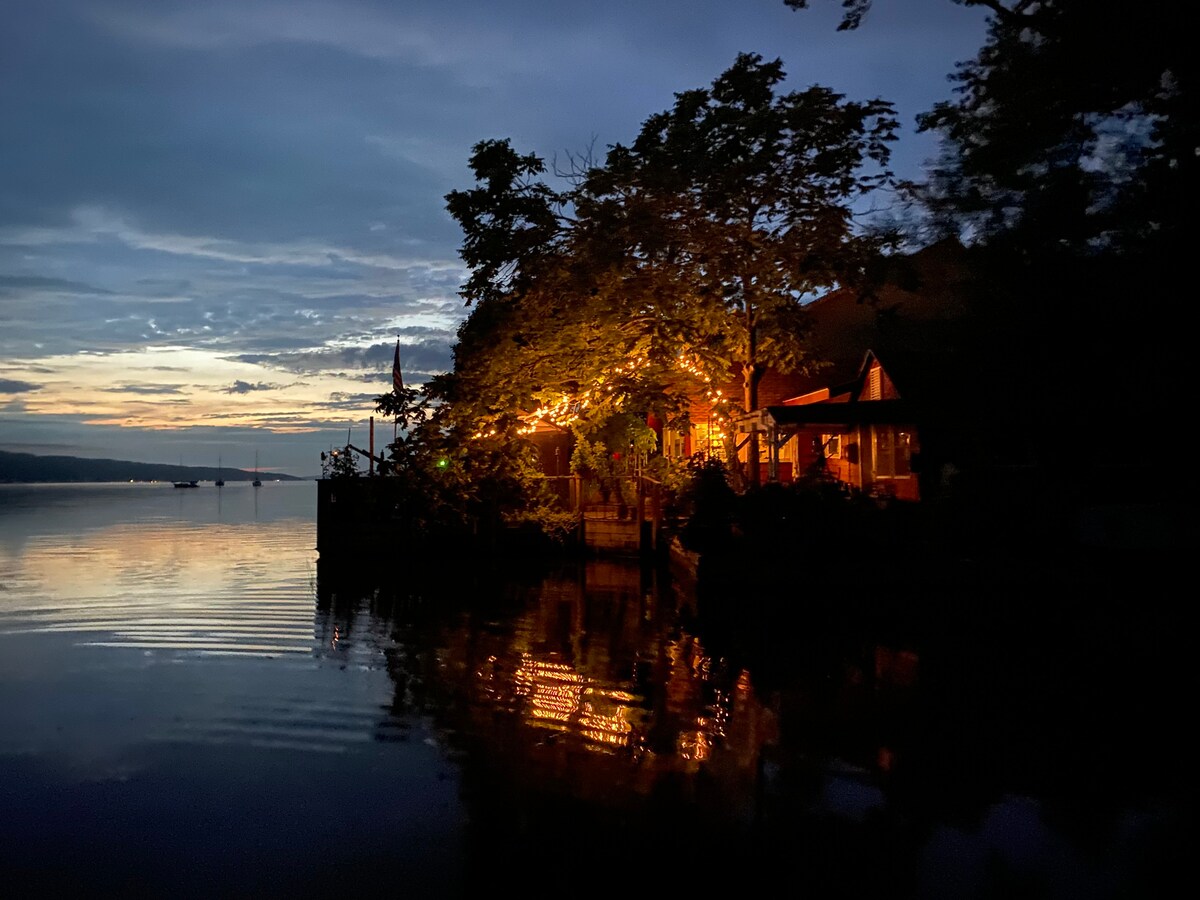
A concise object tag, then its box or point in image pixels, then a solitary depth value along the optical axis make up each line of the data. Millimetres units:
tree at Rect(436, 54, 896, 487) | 21922
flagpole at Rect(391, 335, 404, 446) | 33031
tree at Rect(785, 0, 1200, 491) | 11273
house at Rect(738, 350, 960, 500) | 24266
